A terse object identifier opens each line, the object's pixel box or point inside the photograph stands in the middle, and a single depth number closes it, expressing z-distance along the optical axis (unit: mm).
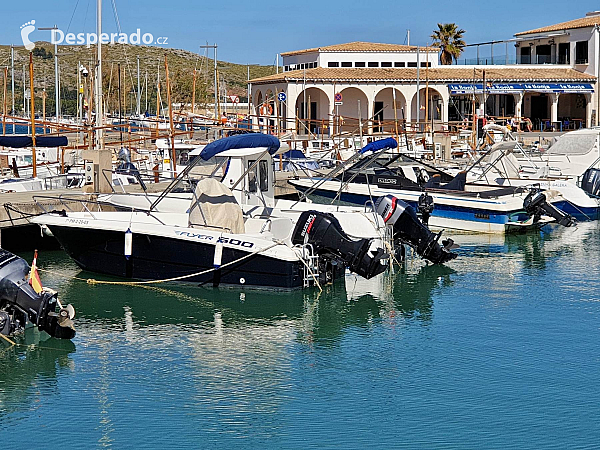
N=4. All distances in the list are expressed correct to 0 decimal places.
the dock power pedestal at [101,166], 21969
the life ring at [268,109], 55888
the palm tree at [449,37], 70375
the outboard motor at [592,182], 29703
